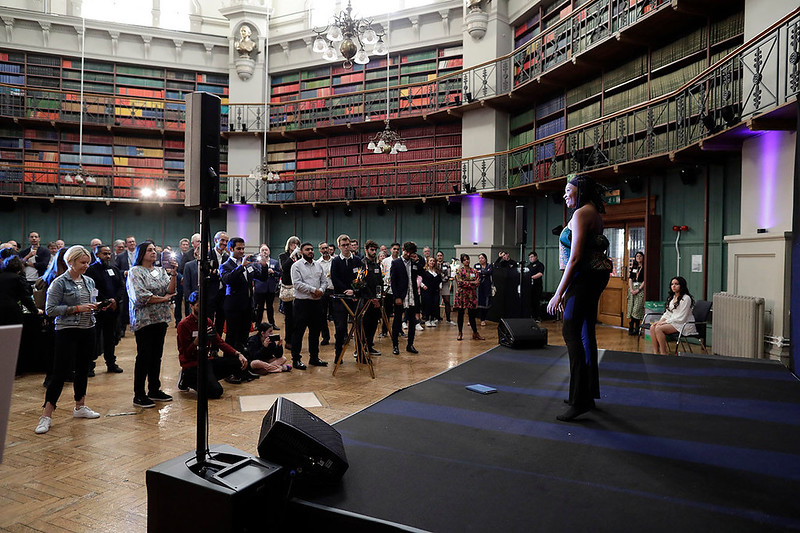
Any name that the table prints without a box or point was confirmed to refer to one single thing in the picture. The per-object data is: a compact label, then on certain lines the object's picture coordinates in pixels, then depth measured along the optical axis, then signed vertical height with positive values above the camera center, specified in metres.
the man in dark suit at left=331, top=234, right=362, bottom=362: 5.45 -0.22
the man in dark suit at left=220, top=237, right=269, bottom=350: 5.00 -0.35
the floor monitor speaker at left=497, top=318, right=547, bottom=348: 4.95 -0.72
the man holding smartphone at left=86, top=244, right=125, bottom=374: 4.78 -0.37
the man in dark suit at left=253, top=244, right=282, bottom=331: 6.91 -0.50
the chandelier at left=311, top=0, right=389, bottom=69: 6.53 +2.93
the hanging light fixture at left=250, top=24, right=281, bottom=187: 10.73 +1.92
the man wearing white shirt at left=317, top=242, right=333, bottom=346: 6.63 -0.07
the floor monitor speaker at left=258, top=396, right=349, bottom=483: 1.86 -0.72
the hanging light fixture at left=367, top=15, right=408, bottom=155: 9.28 +2.19
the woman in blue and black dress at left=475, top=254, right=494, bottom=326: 8.21 -0.36
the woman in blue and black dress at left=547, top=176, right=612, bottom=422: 2.78 -0.14
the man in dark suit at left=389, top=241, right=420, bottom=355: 6.24 -0.37
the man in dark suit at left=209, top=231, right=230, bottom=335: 4.89 -0.34
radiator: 4.94 -0.62
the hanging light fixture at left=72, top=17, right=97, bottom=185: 11.51 +1.92
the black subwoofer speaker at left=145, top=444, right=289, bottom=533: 1.62 -0.80
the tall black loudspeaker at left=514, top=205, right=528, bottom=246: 5.47 +0.35
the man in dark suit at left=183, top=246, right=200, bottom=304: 5.06 -0.20
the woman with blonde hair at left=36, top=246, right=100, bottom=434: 3.39 -0.49
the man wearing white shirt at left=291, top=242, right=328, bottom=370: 5.29 -0.45
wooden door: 8.36 +0.36
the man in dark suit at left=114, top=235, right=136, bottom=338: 6.61 -0.09
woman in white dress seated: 5.28 -0.56
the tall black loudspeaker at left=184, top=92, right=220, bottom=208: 2.02 +0.45
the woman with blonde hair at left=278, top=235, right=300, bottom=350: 5.84 -0.28
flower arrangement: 5.15 -0.22
